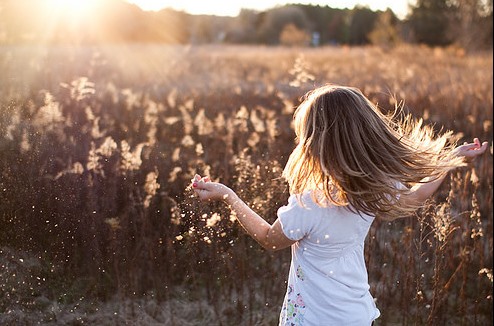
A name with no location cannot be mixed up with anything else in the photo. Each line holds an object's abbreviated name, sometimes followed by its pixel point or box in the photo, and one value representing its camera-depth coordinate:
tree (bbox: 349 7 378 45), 50.41
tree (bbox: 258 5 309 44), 50.00
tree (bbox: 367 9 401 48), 32.34
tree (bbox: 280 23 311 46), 39.31
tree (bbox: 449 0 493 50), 29.32
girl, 2.08
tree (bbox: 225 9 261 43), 49.08
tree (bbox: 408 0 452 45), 38.78
